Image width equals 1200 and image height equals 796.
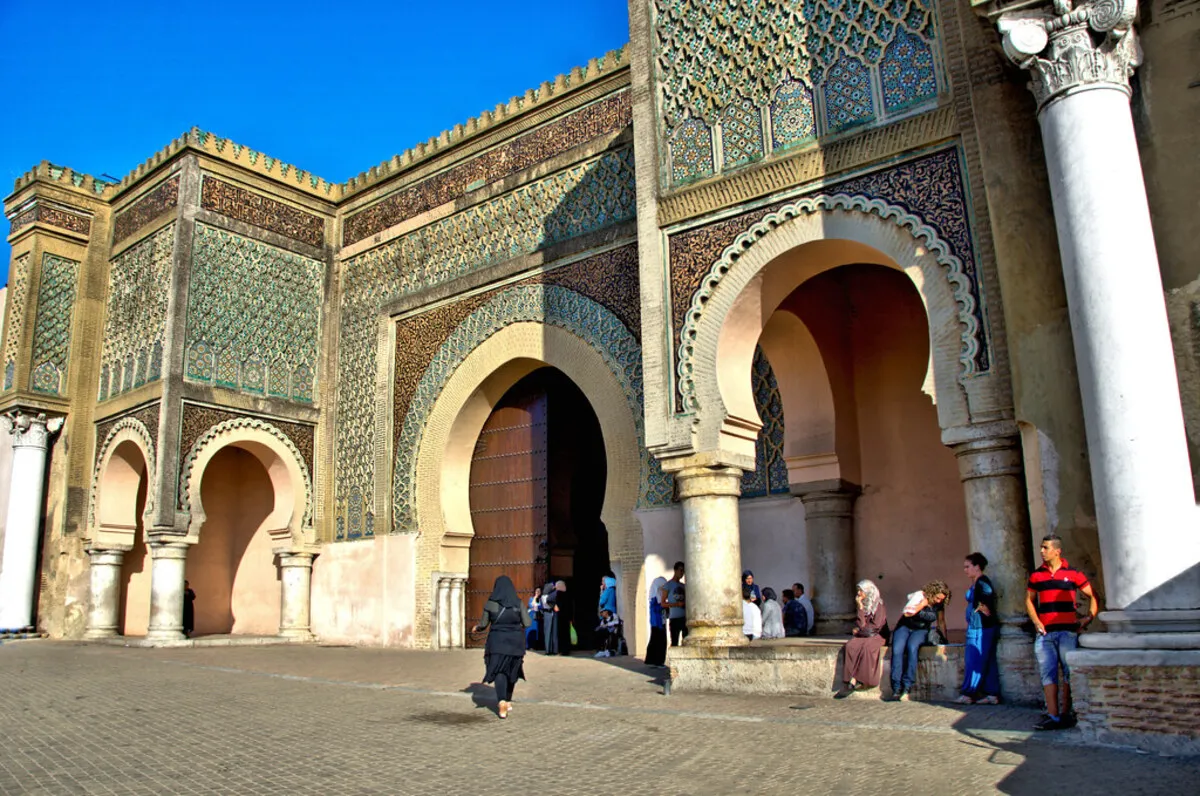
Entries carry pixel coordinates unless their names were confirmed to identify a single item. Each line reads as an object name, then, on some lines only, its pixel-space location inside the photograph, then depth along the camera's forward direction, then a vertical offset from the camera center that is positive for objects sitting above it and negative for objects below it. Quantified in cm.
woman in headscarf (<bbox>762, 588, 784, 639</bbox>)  767 -18
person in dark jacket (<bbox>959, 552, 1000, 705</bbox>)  518 -29
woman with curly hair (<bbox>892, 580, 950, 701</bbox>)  550 -27
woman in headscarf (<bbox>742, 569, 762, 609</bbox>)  779 +7
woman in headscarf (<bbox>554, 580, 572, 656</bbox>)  974 -20
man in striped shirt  453 -16
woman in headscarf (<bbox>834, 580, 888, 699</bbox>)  559 -30
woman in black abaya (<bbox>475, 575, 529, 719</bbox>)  555 -22
